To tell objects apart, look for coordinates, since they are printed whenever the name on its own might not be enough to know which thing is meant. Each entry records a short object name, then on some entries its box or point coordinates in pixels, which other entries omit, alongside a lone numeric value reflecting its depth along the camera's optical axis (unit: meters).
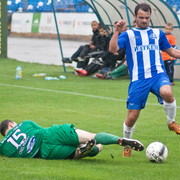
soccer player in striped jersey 16.78
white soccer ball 15.47
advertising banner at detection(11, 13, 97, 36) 76.37
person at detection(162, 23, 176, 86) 35.91
